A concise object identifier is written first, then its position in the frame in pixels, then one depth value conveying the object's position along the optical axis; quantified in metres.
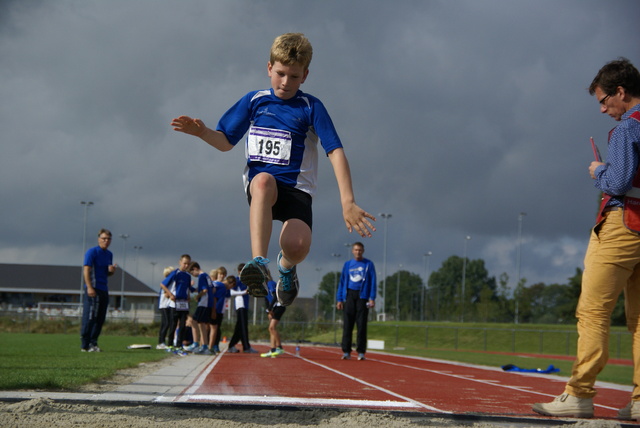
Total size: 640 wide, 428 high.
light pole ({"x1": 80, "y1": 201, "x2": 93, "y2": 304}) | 66.06
